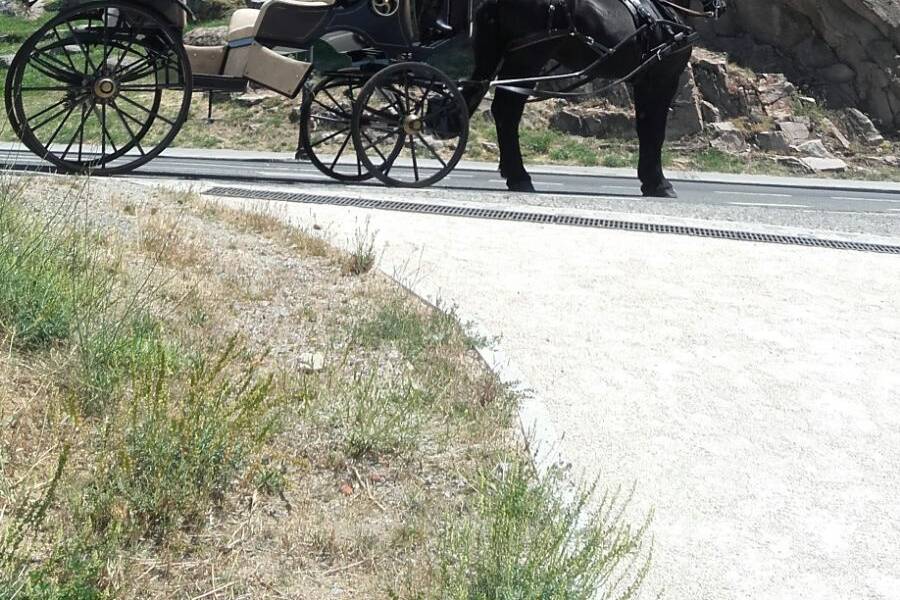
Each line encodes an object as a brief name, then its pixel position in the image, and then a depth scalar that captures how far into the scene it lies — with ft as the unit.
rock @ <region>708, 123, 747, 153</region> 77.05
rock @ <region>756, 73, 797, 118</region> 80.94
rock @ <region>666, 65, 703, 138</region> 78.07
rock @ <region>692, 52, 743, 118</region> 80.02
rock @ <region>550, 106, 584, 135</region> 79.66
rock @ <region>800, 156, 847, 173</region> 75.46
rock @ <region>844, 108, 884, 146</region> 80.84
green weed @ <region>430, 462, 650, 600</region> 12.12
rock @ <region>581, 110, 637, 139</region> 78.54
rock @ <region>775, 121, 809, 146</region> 78.95
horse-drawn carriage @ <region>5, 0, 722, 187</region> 34.73
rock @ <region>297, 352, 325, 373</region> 18.52
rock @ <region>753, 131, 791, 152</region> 78.02
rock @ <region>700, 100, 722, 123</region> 78.74
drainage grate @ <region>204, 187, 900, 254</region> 33.73
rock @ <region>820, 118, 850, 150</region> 79.92
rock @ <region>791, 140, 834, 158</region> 77.77
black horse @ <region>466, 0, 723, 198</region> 40.88
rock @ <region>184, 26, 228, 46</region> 84.24
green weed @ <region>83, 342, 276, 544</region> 12.89
